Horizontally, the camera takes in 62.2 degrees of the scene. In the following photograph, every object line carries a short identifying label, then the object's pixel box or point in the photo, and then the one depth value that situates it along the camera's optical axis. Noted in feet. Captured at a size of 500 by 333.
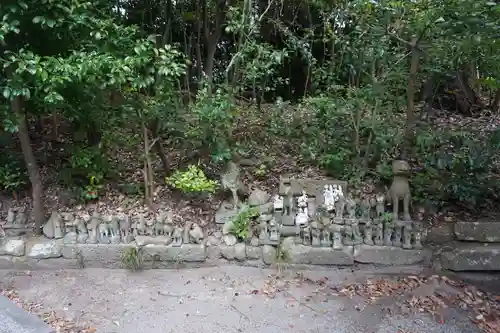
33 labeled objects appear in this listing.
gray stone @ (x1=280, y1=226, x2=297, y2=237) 12.03
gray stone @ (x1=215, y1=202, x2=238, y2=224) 12.47
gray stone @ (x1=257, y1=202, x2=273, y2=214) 12.44
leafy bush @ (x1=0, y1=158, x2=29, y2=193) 13.16
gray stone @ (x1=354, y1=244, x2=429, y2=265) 11.53
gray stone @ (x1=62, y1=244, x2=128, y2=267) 11.99
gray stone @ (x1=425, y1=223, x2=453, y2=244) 11.67
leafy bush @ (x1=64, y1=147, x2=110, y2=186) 12.96
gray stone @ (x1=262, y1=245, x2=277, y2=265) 11.82
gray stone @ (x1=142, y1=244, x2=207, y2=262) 11.93
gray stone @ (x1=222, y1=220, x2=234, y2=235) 12.15
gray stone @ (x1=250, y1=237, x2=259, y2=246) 11.96
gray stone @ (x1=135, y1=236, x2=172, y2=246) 11.98
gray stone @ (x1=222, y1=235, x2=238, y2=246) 12.05
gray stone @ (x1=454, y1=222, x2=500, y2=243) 11.44
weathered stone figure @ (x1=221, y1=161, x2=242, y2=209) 12.66
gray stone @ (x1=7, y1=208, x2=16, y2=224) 12.70
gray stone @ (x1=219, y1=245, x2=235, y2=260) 11.92
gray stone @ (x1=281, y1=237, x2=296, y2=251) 11.79
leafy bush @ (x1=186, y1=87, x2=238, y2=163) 12.37
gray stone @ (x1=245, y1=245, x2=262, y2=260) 11.89
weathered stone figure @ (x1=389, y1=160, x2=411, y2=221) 11.95
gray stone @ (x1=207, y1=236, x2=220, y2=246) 12.06
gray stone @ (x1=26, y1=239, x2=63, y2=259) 12.08
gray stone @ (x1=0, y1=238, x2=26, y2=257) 12.09
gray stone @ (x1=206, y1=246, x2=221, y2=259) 11.98
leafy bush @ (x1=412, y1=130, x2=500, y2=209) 11.75
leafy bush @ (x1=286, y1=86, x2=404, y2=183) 13.21
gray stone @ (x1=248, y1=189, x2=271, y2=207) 12.69
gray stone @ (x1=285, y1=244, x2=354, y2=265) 11.69
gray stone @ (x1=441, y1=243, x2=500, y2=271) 11.24
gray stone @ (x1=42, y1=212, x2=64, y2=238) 12.34
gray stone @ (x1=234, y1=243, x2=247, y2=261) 11.91
